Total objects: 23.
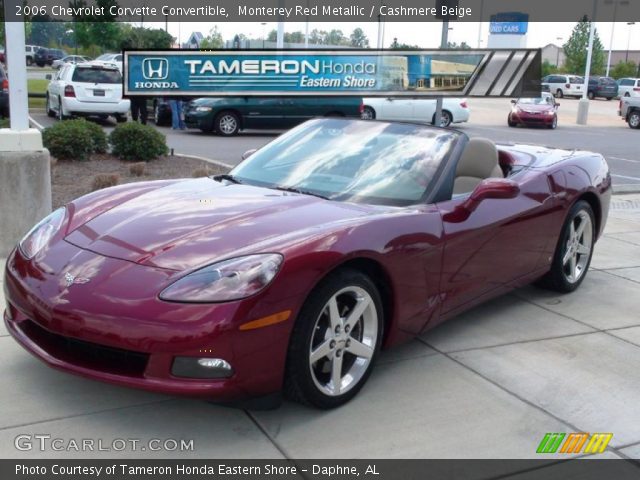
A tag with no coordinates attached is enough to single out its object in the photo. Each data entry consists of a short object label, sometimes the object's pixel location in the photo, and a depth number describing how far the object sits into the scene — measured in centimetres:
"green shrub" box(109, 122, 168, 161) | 1113
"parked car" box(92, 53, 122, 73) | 3131
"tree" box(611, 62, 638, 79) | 7025
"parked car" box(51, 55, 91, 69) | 4534
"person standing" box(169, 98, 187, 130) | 2075
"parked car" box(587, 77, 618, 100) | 5219
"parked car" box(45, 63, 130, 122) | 1888
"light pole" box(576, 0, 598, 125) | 3088
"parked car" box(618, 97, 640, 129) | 2925
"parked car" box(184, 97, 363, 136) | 1944
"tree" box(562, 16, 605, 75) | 7139
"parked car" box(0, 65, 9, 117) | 1783
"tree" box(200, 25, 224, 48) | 5041
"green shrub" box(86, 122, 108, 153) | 1110
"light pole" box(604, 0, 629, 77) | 3387
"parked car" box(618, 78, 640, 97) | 3255
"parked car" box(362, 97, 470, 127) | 2319
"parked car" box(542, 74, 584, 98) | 5056
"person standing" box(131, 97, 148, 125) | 1739
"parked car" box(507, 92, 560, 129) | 2745
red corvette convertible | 312
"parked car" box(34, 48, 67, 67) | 5950
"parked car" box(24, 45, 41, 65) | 5844
